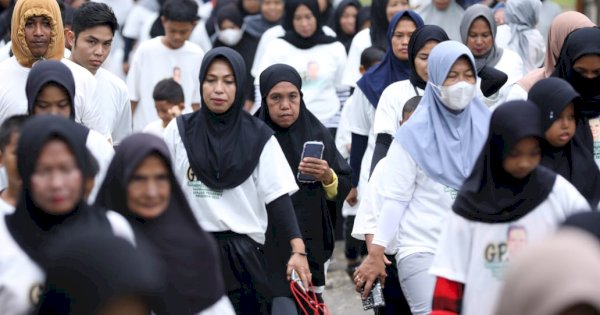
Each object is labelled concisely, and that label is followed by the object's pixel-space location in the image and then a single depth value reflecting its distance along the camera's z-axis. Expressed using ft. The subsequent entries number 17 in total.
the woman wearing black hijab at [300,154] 46.05
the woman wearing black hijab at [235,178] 40.67
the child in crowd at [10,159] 31.56
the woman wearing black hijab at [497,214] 32.82
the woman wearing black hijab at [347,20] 79.83
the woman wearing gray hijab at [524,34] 63.07
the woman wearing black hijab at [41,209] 28.77
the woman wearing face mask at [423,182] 39.74
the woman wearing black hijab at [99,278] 22.52
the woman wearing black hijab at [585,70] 42.27
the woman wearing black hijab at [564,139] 38.30
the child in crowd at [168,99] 58.02
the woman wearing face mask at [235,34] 78.50
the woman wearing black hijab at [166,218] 30.98
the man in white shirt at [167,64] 64.71
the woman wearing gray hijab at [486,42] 55.67
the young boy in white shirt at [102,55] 49.47
